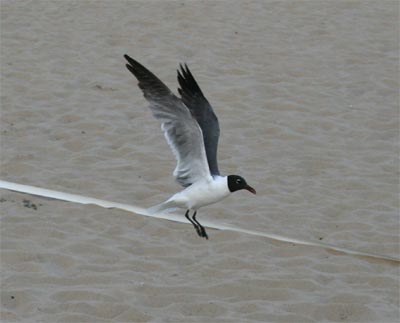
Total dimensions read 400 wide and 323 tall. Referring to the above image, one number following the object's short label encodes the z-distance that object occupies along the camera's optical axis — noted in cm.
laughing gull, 922
